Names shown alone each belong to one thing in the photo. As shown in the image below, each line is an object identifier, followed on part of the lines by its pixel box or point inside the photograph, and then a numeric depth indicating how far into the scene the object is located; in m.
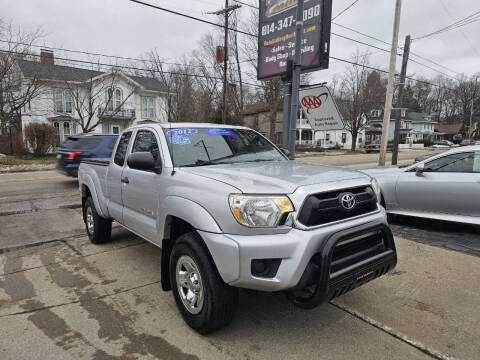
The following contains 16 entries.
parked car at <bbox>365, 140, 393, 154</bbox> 36.88
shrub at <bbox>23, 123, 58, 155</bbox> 22.12
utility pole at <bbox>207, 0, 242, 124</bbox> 21.45
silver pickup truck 2.39
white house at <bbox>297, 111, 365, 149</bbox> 51.09
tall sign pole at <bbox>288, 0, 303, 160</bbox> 6.85
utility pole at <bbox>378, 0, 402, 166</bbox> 14.52
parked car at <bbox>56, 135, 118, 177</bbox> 10.67
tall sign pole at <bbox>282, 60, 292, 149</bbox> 8.23
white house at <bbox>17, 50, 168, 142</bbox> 25.00
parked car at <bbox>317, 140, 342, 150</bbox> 49.50
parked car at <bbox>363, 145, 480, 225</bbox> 5.26
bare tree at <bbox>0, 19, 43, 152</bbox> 19.31
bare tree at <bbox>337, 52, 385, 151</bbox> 39.94
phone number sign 8.54
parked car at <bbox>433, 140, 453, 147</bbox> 64.71
